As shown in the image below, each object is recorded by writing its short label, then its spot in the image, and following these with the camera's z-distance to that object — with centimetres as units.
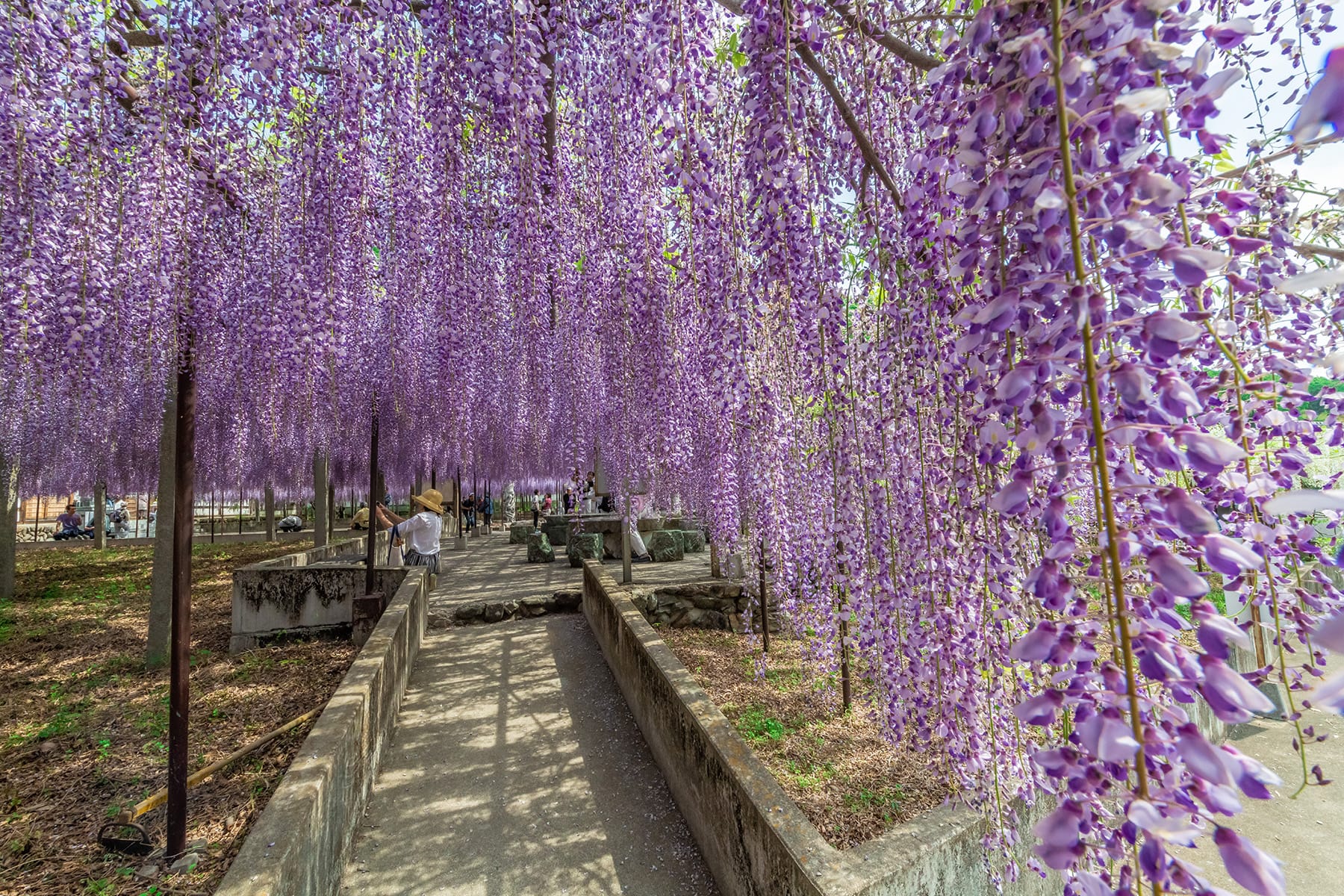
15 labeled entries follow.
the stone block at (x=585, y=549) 1064
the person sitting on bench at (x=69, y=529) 1808
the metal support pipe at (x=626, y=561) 759
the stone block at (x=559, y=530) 1311
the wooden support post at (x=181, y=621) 259
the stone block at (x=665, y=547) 1084
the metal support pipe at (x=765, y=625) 576
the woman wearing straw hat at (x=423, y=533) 809
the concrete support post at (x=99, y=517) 1389
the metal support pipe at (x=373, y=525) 559
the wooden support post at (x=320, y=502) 1026
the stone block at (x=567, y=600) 820
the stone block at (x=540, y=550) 1142
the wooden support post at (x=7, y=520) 779
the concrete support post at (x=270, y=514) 1533
